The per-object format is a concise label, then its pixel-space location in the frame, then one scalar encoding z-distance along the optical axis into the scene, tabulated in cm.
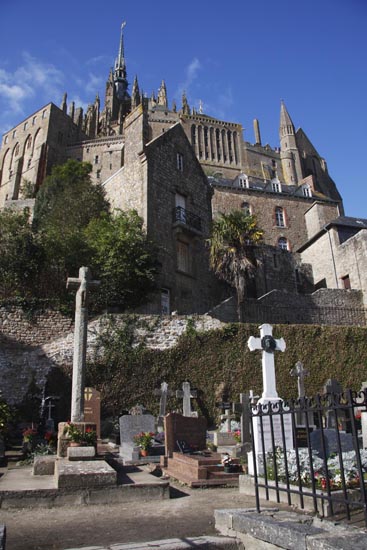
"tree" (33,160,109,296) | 2066
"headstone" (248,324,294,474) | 799
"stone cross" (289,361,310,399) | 1611
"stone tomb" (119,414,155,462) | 1084
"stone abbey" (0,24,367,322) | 2391
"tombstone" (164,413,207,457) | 1002
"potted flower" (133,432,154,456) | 1059
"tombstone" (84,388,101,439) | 1335
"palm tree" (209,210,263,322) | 2200
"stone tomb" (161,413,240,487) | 835
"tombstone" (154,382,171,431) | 1553
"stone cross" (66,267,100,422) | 914
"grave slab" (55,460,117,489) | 652
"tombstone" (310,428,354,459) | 725
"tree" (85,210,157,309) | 1978
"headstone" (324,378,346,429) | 1044
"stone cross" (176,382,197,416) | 1515
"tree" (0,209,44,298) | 1997
